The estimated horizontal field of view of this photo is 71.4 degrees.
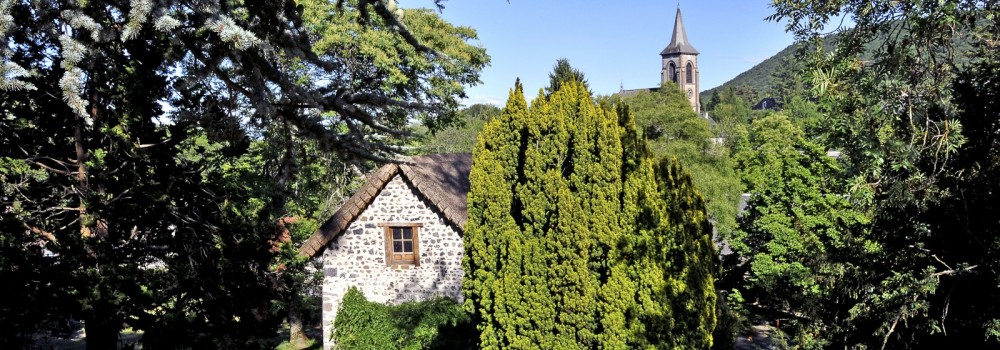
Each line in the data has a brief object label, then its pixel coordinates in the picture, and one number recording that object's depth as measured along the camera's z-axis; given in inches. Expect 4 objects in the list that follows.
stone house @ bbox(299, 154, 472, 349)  613.6
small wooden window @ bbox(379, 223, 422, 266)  622.5
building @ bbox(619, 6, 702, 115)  3831.2
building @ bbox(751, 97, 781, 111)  4636.1
